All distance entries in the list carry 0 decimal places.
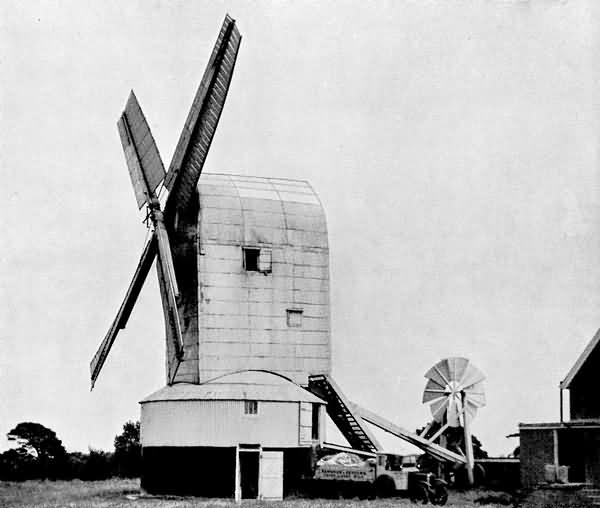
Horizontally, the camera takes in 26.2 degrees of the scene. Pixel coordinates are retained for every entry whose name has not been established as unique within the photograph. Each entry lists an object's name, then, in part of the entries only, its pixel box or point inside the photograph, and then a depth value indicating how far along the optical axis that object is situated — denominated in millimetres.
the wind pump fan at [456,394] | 46219
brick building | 39188
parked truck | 39344
